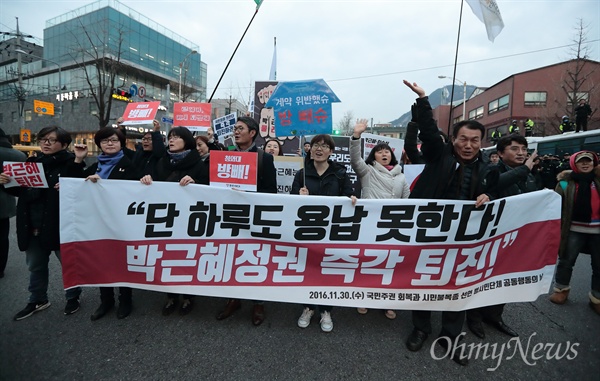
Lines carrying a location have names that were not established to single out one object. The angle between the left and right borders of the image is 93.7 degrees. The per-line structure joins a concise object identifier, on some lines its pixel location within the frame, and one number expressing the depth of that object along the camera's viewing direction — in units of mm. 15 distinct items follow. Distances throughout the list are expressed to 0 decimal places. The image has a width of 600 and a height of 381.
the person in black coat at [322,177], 2951
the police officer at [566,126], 10961
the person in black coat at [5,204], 3687
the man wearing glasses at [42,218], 2908
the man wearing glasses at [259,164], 2986
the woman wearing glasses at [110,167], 2975
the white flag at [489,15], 3438
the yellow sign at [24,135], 19120
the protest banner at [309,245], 2582
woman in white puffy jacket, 3281
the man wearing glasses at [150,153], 3285
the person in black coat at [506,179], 2766
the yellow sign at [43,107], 20938
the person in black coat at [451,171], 2514
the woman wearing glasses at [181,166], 3047
